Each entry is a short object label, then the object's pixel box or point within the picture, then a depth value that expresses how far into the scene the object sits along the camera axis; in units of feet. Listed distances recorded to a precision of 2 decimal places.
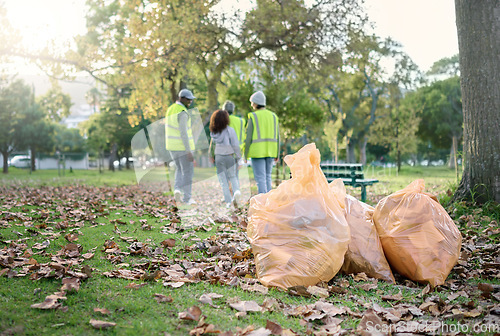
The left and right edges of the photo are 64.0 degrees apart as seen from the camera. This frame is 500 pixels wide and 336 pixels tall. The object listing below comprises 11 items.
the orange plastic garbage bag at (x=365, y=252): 11.69
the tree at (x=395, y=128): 111.55
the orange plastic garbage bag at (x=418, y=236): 11.14
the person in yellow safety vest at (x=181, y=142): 25.21
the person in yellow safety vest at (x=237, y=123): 28.35
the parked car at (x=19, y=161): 137.17
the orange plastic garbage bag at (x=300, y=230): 10.49
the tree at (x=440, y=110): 126.62
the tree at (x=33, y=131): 117.91
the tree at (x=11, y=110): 98.68
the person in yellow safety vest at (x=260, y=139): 25.49
